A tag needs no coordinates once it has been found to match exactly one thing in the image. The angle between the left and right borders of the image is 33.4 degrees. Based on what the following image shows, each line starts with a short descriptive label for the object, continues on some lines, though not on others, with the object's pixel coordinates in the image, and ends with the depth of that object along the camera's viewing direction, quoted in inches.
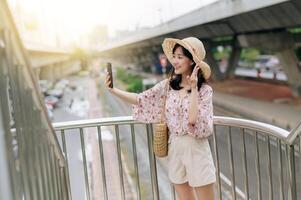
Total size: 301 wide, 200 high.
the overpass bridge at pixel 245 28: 437.4
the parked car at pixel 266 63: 1205.1
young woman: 88.4
